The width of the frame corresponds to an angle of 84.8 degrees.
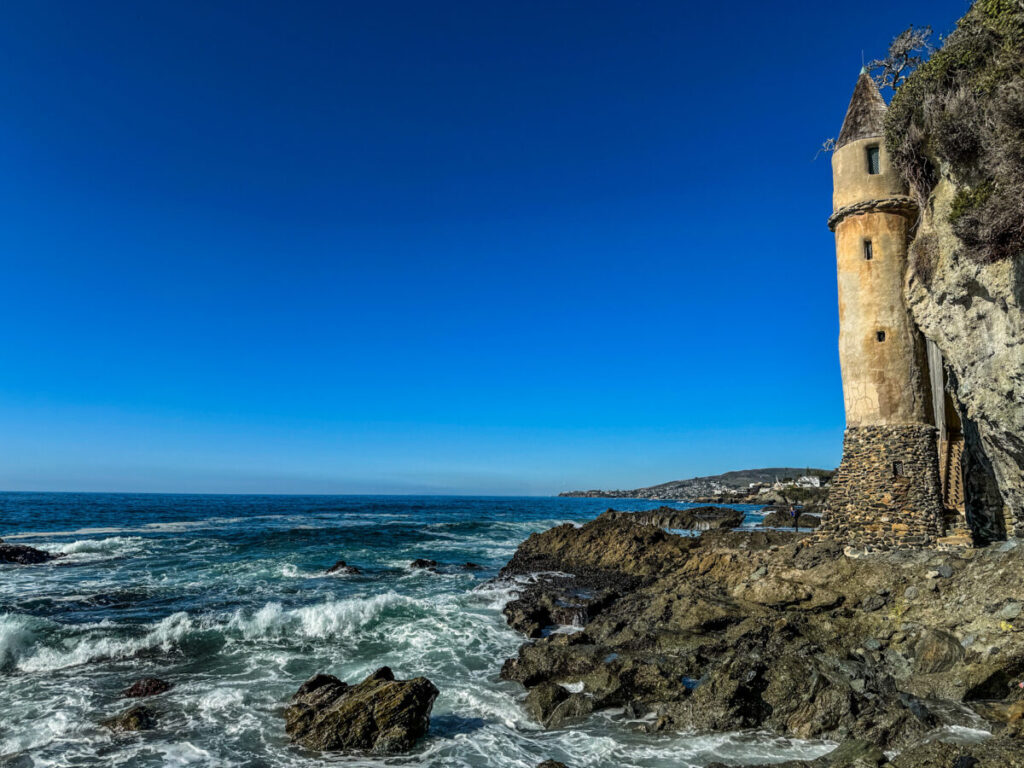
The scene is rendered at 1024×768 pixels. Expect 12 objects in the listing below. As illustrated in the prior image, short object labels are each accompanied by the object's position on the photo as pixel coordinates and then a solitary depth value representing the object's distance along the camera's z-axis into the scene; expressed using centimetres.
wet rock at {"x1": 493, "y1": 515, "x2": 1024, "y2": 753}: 831
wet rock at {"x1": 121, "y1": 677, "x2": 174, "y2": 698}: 1008
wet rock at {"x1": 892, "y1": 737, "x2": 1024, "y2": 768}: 541
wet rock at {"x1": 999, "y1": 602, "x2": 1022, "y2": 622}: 941
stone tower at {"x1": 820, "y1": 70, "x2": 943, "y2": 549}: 1421
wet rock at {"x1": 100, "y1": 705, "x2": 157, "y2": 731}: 865
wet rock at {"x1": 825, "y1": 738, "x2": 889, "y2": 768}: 617
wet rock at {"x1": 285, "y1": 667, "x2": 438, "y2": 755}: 820
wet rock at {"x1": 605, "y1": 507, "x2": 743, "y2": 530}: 3991
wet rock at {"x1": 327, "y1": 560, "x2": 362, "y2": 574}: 2398
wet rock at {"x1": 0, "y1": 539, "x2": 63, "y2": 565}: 2558
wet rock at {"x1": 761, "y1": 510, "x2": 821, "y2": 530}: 3912
